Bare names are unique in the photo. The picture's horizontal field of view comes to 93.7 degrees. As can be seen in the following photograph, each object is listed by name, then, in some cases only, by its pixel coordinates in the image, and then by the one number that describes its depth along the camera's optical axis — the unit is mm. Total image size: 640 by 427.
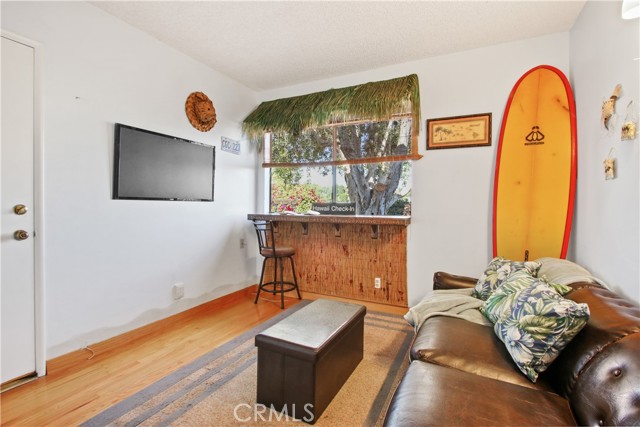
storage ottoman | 1598
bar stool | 3395
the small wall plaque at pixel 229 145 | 3581
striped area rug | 1605
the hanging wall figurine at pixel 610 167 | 1773
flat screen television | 2520
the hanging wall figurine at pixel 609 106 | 1730
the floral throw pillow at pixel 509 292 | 1591
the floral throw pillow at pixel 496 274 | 2098
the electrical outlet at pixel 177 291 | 2978
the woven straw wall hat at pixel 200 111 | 3134
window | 3379
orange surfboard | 2539
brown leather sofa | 986
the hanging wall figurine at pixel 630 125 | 1513
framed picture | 2936
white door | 1854
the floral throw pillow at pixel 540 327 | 1216
